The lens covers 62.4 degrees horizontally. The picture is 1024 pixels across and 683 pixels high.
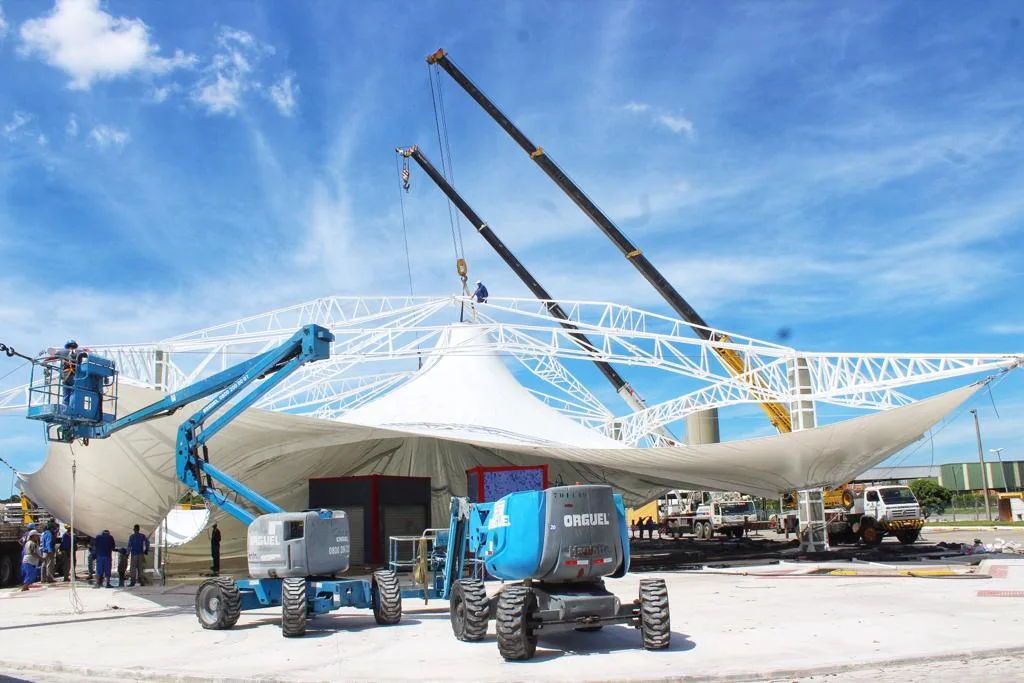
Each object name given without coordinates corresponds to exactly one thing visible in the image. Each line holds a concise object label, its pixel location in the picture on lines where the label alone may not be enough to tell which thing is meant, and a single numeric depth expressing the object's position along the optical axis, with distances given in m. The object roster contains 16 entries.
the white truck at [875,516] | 31.80
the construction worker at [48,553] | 25.06
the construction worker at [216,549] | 25.77
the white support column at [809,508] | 25.52
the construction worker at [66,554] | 28.03
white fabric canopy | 22.23
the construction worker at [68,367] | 16.80
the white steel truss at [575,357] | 21.77
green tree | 66.06
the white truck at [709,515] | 44.12
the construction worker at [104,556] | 23.75
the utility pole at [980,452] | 54.70
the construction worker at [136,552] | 23.72
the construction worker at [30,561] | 24.39
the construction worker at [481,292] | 31.45
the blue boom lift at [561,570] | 10.32
